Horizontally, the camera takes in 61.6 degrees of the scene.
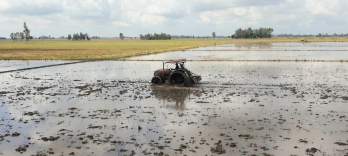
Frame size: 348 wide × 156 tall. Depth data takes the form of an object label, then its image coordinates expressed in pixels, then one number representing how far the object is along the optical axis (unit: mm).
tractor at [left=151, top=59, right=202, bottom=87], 17969
